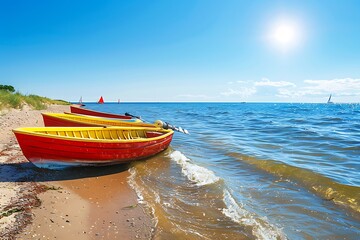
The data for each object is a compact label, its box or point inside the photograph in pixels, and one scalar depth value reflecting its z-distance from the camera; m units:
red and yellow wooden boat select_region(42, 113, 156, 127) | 11.50
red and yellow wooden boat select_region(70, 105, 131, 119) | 19.44
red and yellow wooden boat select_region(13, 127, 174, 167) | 7.20
